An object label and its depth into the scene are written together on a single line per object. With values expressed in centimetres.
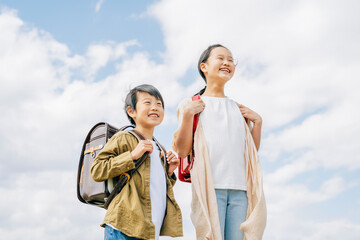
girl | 326
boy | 330
